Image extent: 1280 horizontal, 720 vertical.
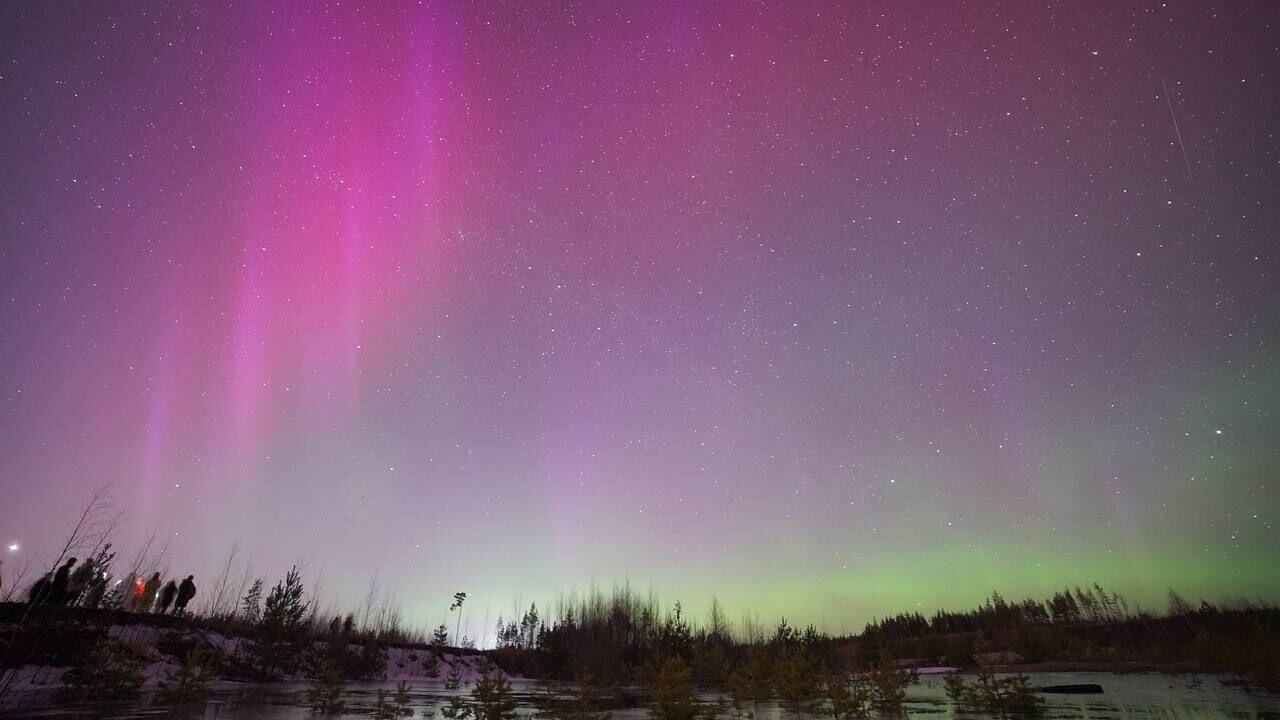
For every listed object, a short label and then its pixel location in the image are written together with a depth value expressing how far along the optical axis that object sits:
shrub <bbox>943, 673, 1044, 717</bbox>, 15.65
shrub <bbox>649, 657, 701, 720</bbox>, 10.45
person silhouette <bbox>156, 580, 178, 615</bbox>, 31.34
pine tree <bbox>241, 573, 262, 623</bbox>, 35.56
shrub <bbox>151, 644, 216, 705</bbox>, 14.06
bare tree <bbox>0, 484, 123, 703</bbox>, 8.76
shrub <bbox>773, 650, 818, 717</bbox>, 16.34
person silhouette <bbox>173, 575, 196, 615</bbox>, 31.52
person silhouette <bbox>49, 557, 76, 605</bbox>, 21.02
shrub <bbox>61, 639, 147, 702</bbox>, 14.83
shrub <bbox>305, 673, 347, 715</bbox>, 14.41
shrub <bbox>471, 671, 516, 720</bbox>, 11.69
